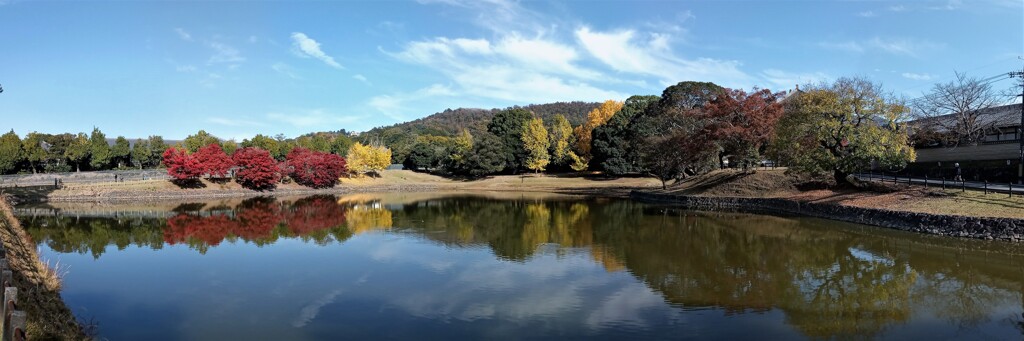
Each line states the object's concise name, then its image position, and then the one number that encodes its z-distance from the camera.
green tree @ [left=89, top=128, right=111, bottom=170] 62.00
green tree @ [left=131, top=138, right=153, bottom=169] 67.44
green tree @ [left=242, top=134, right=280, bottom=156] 76.06
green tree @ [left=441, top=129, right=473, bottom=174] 67.57
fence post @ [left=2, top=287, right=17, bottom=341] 5.16
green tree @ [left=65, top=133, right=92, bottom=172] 60.53
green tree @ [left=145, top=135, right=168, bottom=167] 71.19
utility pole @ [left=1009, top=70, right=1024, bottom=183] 25.25
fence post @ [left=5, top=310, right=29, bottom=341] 4.90
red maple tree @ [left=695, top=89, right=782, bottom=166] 34.78
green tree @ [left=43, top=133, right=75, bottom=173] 61.25
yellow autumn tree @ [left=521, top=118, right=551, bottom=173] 65.12
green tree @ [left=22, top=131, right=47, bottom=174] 58.28
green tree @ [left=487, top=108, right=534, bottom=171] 67.31
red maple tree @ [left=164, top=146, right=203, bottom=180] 48.03
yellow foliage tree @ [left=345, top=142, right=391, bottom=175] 61.97
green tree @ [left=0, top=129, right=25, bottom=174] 55.53
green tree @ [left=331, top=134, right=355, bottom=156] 84.74
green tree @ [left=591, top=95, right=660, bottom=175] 57.19
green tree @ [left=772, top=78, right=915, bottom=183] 26.20
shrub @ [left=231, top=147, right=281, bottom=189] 50.19
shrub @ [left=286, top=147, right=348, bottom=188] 55.00
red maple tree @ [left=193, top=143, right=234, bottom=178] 49.56
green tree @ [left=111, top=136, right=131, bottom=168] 65.44
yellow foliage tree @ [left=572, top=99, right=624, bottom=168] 64.31
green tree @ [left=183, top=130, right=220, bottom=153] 72.88
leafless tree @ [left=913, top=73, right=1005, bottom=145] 34.38
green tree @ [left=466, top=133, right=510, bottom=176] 64.50
